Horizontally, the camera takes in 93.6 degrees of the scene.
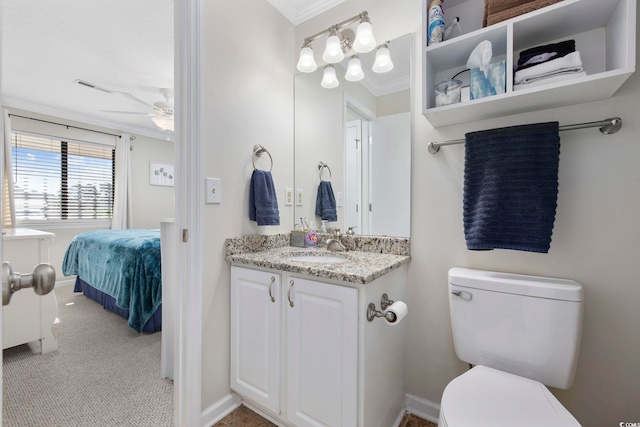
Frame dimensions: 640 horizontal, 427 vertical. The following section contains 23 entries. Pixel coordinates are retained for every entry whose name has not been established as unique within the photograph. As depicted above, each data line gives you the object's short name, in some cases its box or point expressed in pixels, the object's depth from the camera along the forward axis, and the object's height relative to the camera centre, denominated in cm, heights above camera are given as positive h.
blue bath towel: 118 +10
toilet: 98 -54
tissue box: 118 +53
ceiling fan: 307 +108
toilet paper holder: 118 -41
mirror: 164 +42
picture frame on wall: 488 +63
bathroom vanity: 119 -57
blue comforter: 245 -53
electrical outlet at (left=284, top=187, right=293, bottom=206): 201 +10
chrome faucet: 176 -20
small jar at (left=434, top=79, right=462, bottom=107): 131 +53
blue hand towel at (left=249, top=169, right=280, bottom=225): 172 +6
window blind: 373 +43
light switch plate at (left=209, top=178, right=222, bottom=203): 151 +11
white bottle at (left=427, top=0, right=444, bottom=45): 130 +84
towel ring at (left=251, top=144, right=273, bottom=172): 177 +36
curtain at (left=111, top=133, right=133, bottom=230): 442 +35
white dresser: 209 -69
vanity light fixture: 162 +94
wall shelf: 103 +66
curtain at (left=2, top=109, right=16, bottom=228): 345 +28
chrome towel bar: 115 +34
